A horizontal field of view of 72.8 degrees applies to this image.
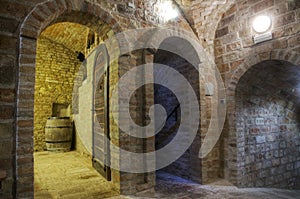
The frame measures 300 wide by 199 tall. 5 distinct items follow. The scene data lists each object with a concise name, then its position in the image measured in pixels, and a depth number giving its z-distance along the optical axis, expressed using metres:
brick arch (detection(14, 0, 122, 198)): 1.86
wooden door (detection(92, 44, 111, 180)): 2.88
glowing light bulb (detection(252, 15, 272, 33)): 2.75
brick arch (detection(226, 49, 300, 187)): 2.99
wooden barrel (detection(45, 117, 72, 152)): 4.98
